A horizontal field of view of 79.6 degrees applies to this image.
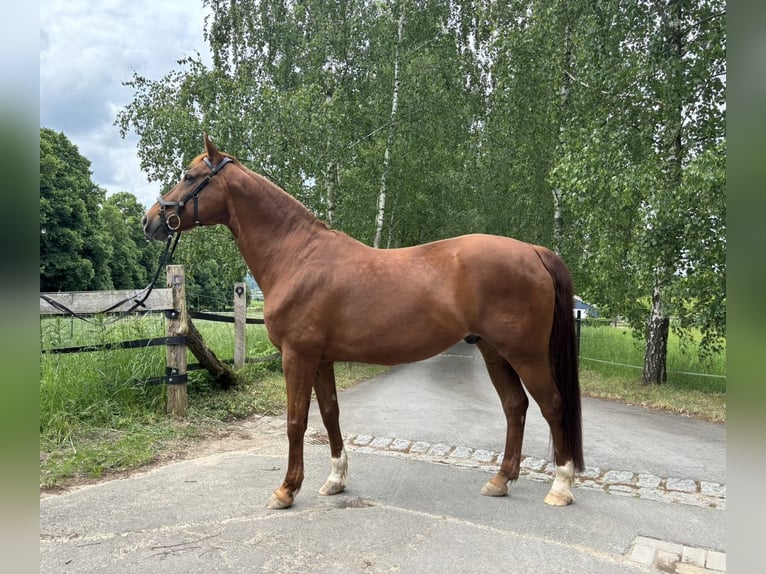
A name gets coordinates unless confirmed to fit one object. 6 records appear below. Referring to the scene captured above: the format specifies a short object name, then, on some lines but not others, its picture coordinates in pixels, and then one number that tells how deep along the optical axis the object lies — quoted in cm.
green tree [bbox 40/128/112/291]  2186
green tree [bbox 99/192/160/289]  3794
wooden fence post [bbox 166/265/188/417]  529
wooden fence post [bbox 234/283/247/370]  760
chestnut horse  333
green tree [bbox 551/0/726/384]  595
